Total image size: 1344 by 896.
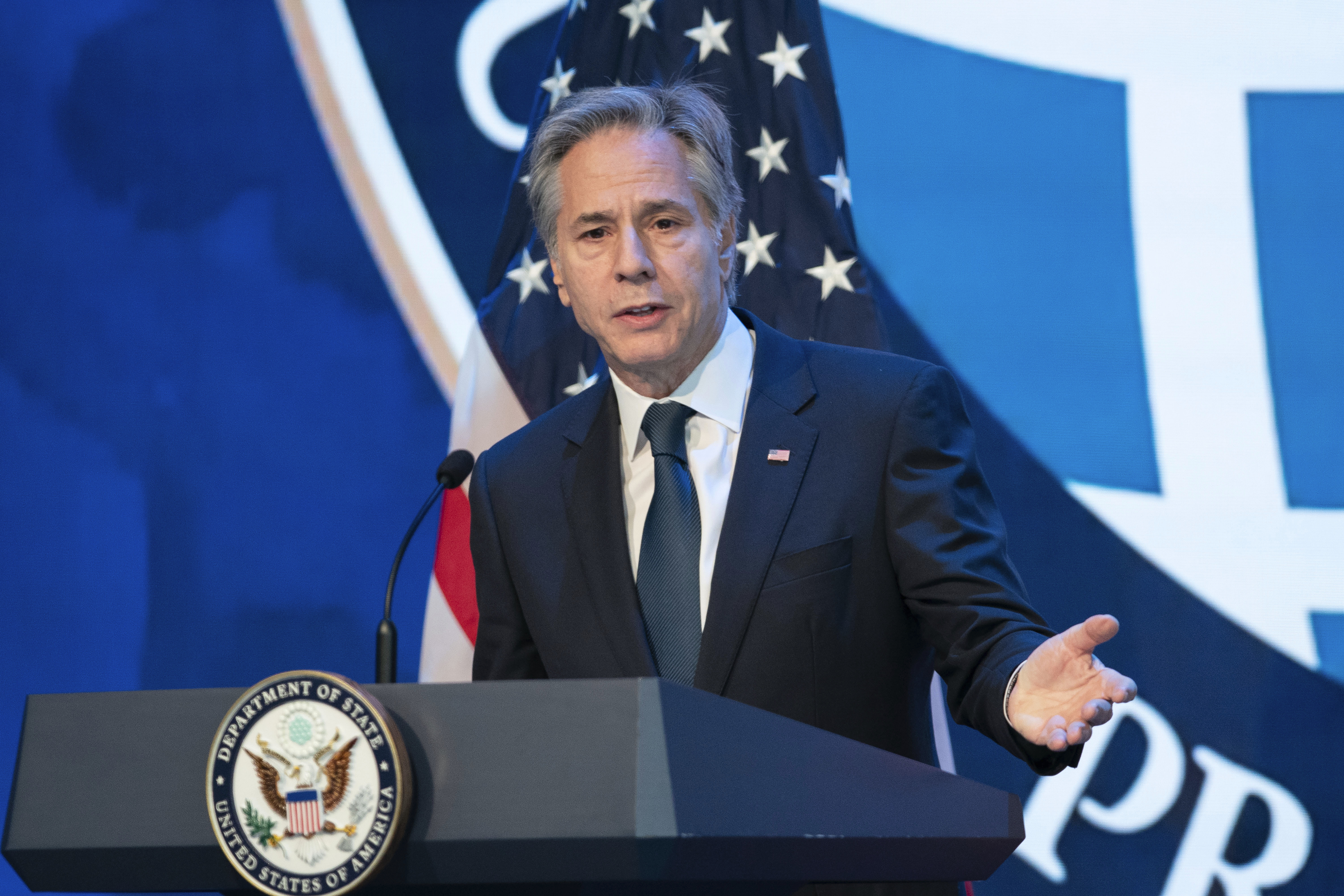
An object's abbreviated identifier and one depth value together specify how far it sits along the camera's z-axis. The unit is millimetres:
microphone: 5929
